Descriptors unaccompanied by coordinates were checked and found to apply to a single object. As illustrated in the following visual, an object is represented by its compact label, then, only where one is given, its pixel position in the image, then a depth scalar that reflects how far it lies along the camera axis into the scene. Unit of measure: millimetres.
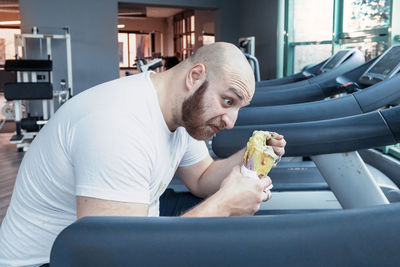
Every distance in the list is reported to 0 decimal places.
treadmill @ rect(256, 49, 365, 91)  3045
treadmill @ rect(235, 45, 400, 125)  1842
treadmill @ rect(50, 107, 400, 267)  459
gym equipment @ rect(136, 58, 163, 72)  4906
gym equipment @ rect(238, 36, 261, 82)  4516
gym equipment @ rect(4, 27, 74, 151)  5105
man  929
